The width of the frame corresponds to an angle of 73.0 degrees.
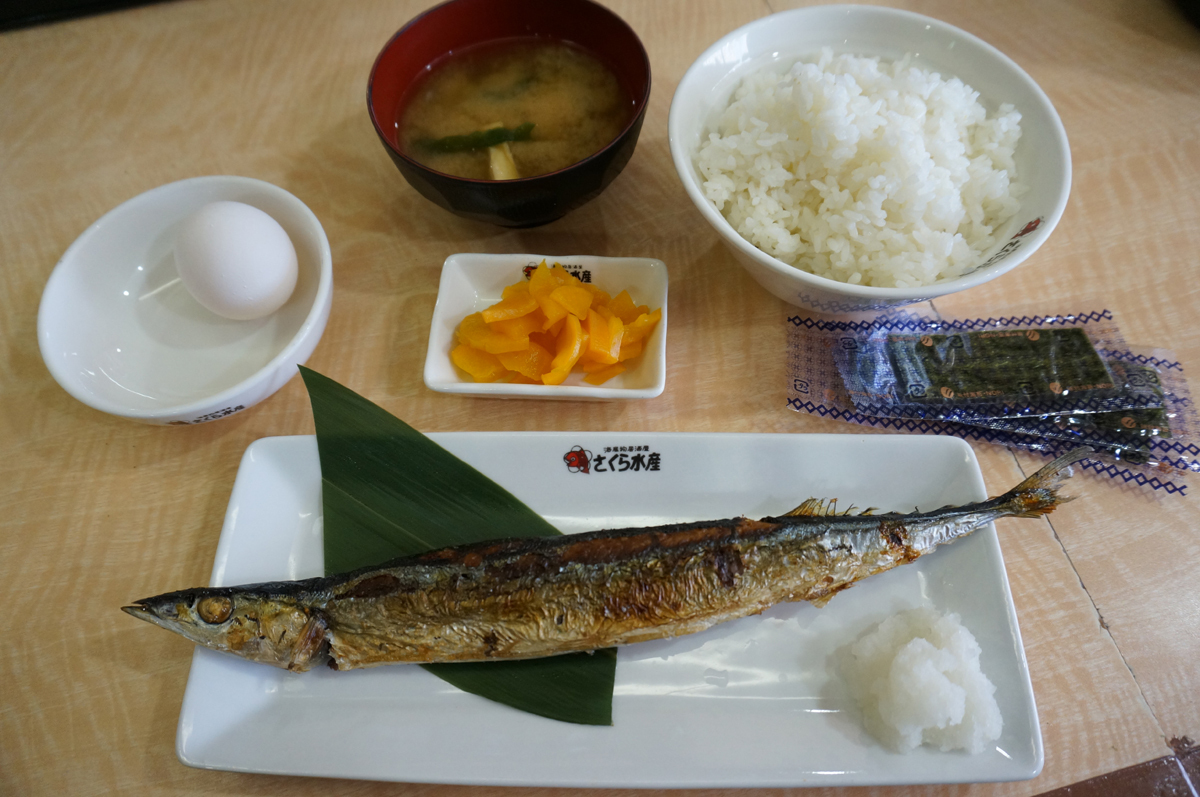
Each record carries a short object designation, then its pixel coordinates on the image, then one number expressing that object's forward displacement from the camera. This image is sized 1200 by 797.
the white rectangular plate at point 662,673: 0.25
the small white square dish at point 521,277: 0.31
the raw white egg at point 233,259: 0.31
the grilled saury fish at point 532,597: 0.26
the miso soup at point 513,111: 0.34
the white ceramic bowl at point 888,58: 0.28
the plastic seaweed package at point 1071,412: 0.30
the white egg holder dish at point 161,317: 0.32
